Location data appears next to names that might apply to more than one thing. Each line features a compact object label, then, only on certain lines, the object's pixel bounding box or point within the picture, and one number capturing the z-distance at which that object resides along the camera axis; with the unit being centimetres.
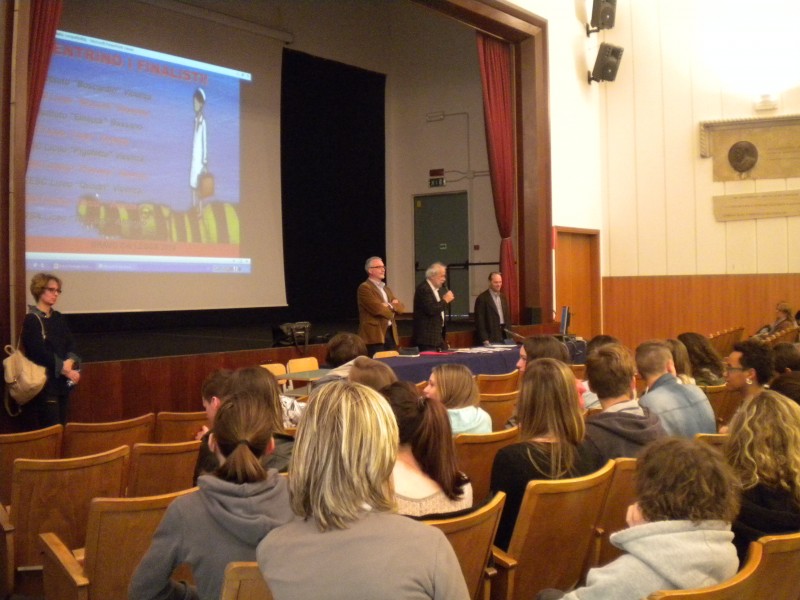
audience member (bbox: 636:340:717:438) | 320
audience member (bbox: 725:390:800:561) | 194
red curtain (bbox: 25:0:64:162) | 543
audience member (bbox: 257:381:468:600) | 130
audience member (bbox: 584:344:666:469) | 267
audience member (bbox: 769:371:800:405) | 288
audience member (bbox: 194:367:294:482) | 226
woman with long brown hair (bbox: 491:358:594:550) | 234
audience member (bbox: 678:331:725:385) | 436
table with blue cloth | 580
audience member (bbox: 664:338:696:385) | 375
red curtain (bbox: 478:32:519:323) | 941
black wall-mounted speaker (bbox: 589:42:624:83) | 1012
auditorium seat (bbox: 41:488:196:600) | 202
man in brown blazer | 691
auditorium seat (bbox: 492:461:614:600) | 215
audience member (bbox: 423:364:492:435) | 308
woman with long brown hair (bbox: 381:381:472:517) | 207
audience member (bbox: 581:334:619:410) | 381
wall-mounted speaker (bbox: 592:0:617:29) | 1003
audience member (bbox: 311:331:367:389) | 418
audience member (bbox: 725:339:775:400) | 360
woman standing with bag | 476
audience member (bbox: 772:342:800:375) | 373
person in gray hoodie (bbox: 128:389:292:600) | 171
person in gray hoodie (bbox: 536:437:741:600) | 155
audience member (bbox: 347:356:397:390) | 299
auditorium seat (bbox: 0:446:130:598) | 256
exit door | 1195
